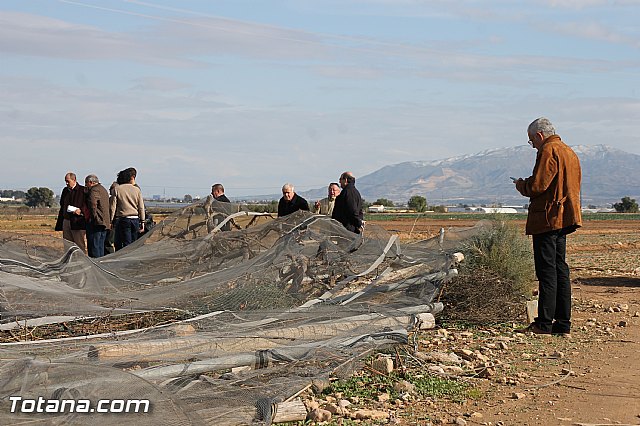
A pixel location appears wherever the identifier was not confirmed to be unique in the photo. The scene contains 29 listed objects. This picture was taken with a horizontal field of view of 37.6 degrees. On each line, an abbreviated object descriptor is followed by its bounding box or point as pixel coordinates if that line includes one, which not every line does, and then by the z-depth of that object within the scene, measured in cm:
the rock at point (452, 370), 753
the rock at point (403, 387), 677
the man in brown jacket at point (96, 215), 1416
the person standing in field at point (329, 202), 1450
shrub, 1022
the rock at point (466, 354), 817
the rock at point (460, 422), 601
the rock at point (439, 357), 786
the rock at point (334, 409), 611
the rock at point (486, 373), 748
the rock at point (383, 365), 725
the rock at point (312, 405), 609
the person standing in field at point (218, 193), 1507
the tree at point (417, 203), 10950
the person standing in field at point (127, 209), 1461
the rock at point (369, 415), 607
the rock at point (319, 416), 592
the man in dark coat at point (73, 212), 1460
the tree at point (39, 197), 11769
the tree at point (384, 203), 12820
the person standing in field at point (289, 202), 1391
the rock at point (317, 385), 656
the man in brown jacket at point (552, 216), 933
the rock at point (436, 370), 744
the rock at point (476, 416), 619
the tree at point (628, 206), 11325
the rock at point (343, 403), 623
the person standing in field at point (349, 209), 1352
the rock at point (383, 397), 654
